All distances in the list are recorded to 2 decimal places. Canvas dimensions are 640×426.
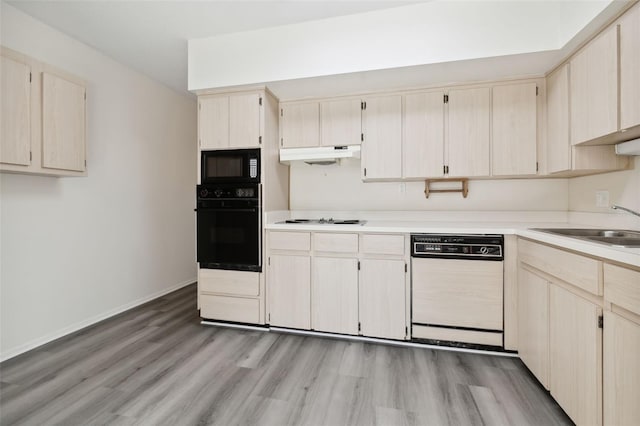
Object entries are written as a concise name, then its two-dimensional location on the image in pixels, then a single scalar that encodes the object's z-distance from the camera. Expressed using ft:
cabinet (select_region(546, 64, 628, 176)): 6.72
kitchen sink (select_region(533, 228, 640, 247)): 5.08
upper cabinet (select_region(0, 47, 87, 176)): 6.65
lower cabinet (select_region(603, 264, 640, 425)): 3.69
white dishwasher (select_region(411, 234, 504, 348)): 7.47
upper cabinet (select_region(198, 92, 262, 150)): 9.12
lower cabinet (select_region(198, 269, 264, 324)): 9.09
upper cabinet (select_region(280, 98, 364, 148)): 9.37
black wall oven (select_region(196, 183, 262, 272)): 9.05
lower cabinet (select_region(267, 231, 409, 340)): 8.07
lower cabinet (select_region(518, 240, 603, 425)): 4.41
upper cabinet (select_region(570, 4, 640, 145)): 4.92
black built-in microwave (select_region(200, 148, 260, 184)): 9.07
